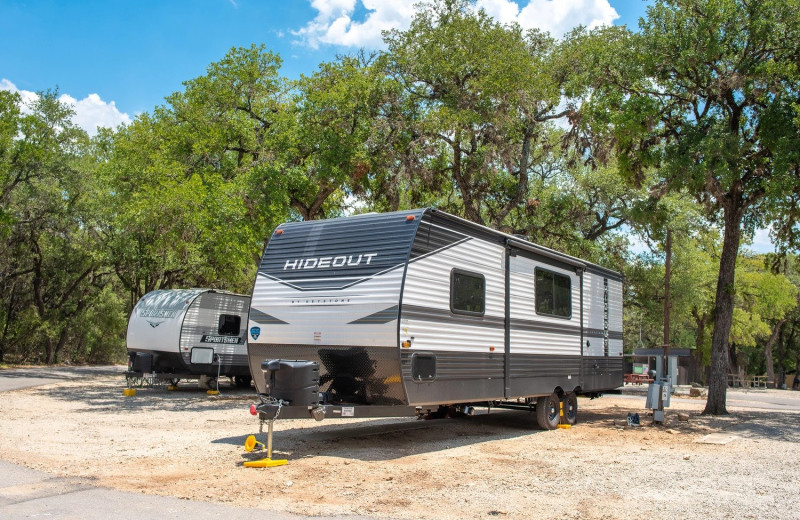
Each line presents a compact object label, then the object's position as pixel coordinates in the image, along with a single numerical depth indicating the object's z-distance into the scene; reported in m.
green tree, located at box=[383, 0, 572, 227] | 18.33
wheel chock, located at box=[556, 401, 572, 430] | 12.69
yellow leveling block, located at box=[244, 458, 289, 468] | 7.96
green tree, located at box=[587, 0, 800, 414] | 14.10
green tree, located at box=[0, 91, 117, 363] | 26.55
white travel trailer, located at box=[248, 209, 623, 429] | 8.52
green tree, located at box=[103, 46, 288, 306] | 17.36
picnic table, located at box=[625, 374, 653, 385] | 21.37
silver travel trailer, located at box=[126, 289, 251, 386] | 18.61
